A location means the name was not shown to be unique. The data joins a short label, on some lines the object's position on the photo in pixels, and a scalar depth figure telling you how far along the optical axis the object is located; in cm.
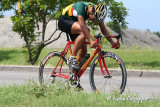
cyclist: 1105
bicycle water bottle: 1181
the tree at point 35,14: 2627
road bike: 1108
